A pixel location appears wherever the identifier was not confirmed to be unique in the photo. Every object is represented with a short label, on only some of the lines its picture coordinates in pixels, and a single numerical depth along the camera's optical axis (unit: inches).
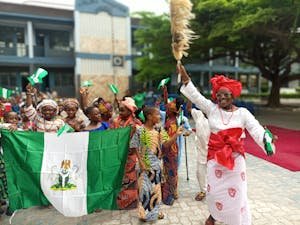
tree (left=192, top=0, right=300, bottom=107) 306.6
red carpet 183.8
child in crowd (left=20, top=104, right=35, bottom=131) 151.8
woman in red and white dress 87.7
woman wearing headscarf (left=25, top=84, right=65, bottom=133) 114.1
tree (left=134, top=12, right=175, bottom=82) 450.8
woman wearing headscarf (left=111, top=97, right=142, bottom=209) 115.3
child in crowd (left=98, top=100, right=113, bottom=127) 131.1
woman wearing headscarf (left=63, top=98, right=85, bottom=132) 116.7
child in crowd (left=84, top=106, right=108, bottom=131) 113.3
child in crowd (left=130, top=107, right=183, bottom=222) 101.5
